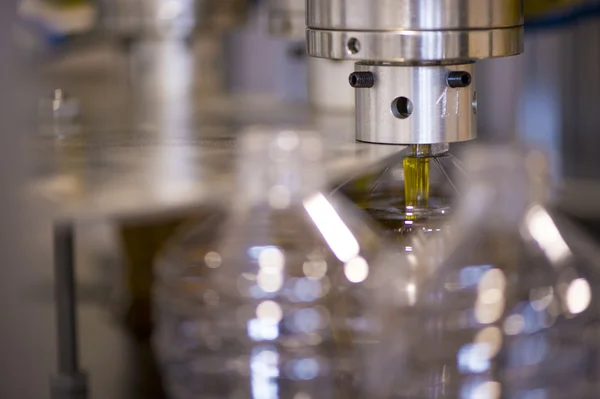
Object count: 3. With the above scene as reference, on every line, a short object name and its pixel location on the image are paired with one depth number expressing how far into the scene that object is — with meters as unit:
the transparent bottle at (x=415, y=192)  0.76
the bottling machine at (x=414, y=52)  0.71
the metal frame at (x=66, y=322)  0.97
